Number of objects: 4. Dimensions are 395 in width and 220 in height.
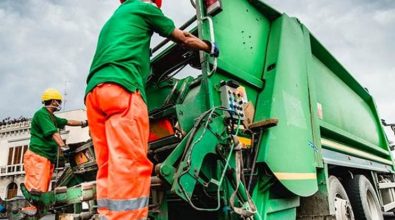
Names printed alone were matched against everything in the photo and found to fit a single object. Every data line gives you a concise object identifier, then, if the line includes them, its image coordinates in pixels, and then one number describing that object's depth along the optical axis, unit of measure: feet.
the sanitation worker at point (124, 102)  4.93
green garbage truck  6.20
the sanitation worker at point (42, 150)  11.18
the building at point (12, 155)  81.25
